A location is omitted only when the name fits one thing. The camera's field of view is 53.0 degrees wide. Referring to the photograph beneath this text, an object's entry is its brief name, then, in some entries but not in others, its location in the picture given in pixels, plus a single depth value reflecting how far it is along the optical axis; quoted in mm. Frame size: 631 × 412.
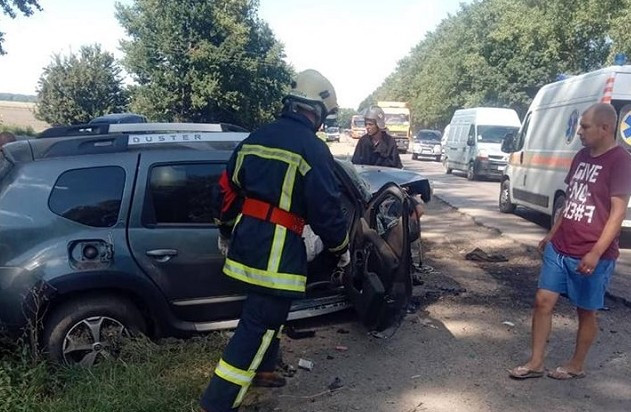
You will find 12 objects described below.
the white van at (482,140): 20422
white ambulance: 8492
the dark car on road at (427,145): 34438
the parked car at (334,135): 63156
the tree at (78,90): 35094
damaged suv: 4000
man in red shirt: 3846
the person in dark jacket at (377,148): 7828
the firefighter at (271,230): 3186
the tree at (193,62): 30938
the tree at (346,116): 134450
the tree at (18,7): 23858
